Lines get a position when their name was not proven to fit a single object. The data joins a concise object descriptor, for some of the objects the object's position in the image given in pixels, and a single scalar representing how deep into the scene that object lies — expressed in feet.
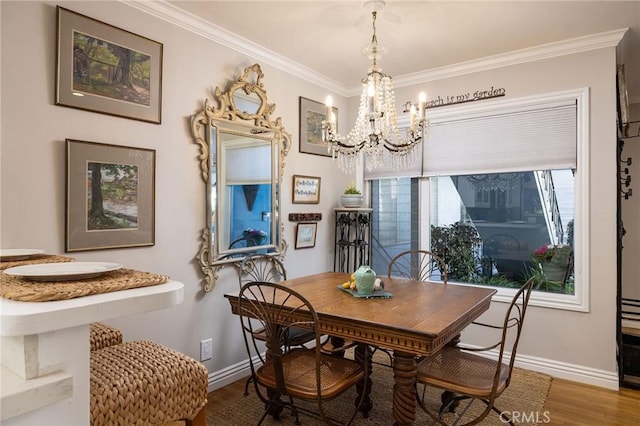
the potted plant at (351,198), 12.91
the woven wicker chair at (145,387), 3.06
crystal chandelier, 7.86
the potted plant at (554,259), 10.56
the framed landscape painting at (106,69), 6.75
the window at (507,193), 10.19
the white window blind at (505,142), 10.31
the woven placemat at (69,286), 2.42
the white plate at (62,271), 2.89
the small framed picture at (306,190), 11.78
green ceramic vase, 7.72
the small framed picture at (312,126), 11.99
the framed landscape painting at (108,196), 6.88
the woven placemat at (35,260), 4.04
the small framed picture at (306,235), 11.89
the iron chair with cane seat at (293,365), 6.24
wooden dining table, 5.87
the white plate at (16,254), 4.44
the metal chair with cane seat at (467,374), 6.19
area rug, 7.95
